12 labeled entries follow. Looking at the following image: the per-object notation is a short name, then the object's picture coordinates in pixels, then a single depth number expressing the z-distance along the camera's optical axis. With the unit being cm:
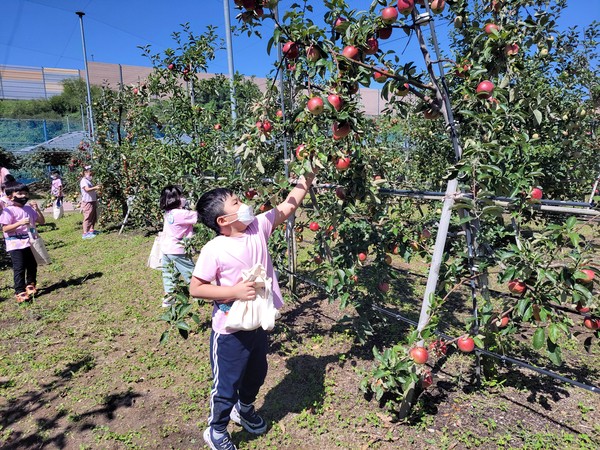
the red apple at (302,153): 231
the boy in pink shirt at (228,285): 208
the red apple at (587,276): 177
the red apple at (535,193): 204
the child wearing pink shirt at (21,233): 482
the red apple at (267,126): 281
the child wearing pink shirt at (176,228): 416
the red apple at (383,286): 315
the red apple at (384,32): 215
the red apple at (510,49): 226
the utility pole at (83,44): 1470
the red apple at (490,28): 218
